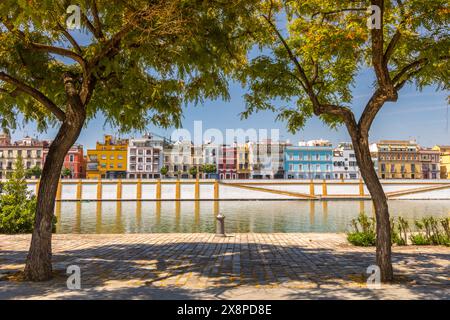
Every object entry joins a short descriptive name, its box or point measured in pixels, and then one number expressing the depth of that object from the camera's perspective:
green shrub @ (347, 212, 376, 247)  12.16
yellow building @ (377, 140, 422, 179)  106.56
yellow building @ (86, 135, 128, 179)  97.19
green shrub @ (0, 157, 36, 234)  15.71
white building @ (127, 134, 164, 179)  98.31
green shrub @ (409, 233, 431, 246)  12.04
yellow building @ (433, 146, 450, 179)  115.19
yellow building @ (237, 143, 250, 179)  103.50
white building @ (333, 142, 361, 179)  104.38
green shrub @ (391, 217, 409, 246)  12.10
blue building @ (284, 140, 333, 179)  103.88
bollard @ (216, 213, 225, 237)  15.00
